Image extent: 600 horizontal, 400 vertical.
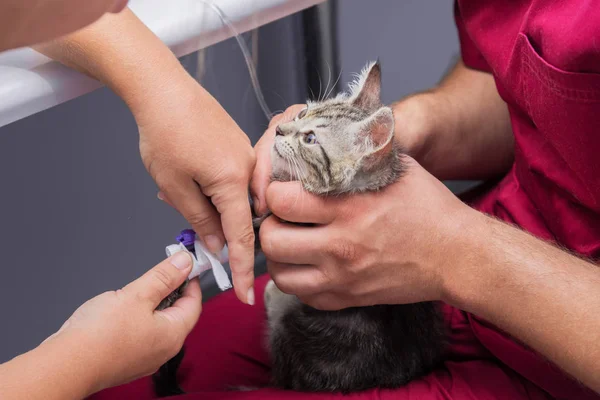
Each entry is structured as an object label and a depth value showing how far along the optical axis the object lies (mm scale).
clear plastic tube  1388
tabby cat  1000
